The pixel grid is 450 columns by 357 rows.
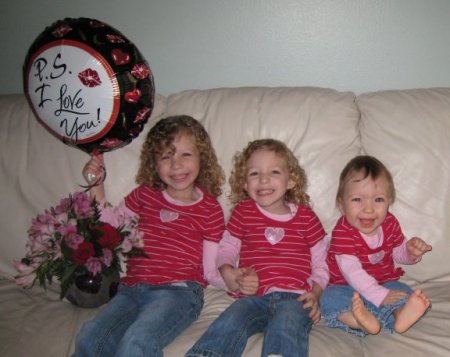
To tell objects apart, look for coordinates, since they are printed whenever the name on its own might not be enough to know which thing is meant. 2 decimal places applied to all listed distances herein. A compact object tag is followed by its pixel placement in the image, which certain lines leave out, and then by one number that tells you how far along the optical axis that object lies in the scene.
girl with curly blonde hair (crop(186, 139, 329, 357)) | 1.34
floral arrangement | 1.33
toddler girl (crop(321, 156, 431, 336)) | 1.30
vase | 1.40
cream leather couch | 1.46
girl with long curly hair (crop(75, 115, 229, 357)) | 1.41
